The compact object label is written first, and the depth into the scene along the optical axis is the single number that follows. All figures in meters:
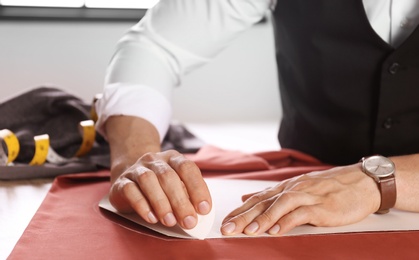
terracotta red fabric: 1.32
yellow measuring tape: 1.69
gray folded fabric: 1.74
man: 1.50
